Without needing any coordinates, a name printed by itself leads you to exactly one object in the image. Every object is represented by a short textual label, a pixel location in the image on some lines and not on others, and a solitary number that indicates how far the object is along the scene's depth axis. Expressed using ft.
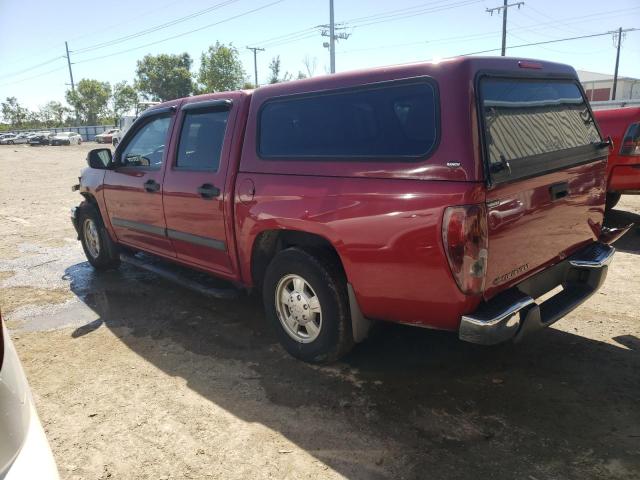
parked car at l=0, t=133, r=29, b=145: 188.82
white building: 192.65
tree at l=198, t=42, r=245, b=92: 224.33
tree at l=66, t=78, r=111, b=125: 280.12
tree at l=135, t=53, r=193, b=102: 260.21
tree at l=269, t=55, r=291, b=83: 206.98
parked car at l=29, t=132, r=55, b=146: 166.61
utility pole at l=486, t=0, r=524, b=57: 114.01
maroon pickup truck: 8.30
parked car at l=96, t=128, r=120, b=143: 153.43
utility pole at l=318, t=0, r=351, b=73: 106.22
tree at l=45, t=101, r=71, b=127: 320.99
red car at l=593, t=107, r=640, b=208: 21.43
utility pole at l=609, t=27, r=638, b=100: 165.91
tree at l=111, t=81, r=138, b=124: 290.56
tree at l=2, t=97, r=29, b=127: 306.96
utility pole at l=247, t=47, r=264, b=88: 217.15
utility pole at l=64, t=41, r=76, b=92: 263.08
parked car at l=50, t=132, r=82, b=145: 162.88
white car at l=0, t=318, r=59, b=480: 4.58
